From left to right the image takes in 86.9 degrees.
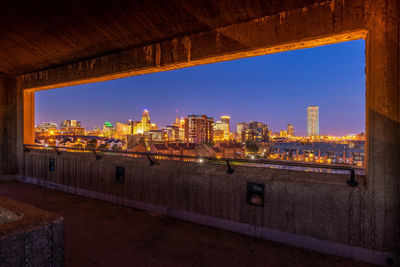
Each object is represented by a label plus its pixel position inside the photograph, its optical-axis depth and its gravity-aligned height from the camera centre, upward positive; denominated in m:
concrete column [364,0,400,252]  3.20 +0.11
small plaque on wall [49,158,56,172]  7.53 -1.14
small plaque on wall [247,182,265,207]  4.05 -1.19
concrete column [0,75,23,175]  8.66 +0.26
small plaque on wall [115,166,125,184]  5.80 -1.17
